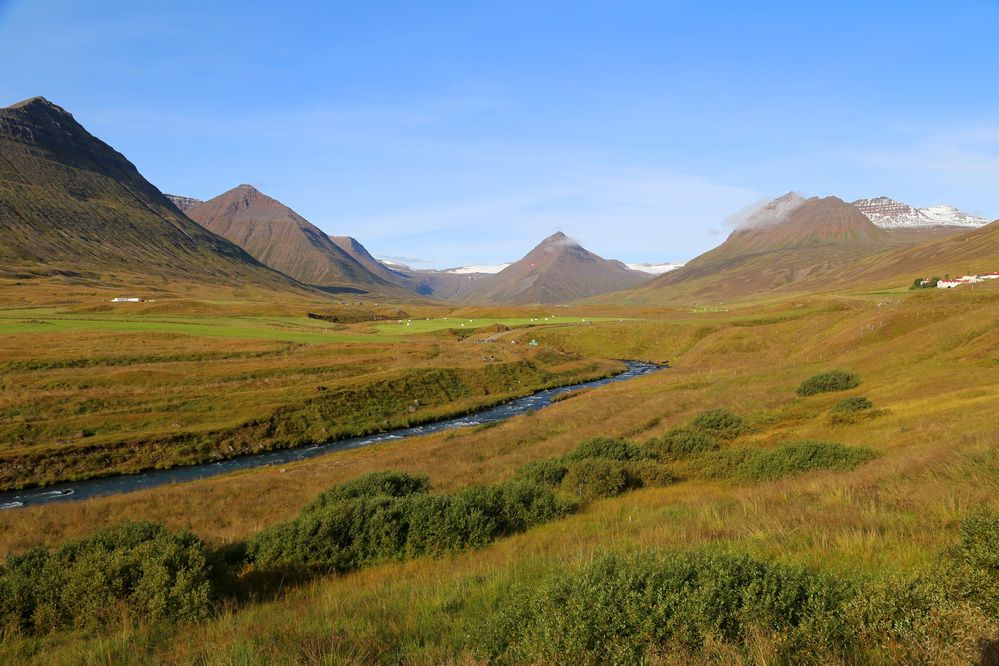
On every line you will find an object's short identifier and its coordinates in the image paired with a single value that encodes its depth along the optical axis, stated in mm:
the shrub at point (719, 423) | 26922
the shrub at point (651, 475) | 18375
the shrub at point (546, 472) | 19219
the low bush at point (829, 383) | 35462
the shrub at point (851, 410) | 23922
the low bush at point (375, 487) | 16578
